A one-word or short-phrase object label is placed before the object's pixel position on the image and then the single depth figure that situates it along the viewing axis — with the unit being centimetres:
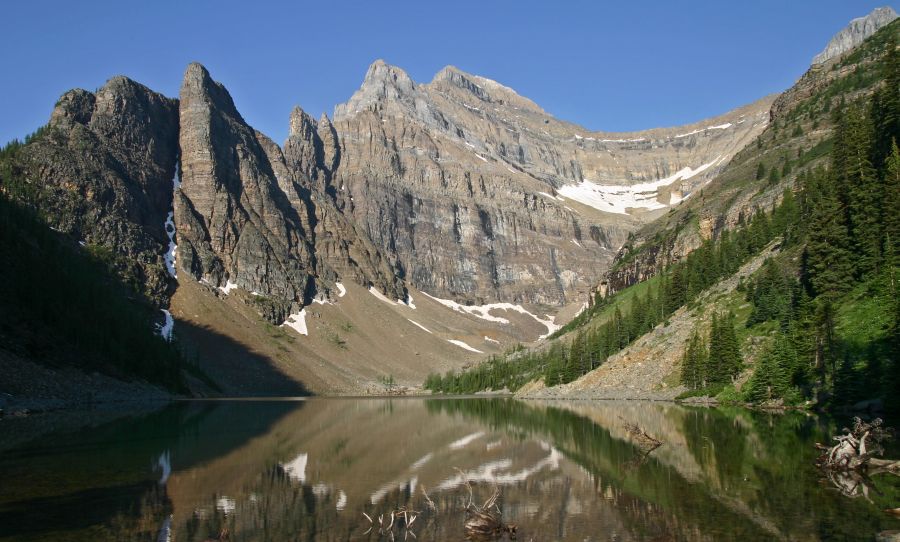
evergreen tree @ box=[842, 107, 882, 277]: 6141
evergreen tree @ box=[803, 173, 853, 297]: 6550
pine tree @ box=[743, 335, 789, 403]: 6794
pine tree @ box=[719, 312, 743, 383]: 8225
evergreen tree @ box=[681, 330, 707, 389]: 8831
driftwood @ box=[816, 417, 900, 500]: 3030
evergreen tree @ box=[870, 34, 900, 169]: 6756
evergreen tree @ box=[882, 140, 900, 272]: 5553
